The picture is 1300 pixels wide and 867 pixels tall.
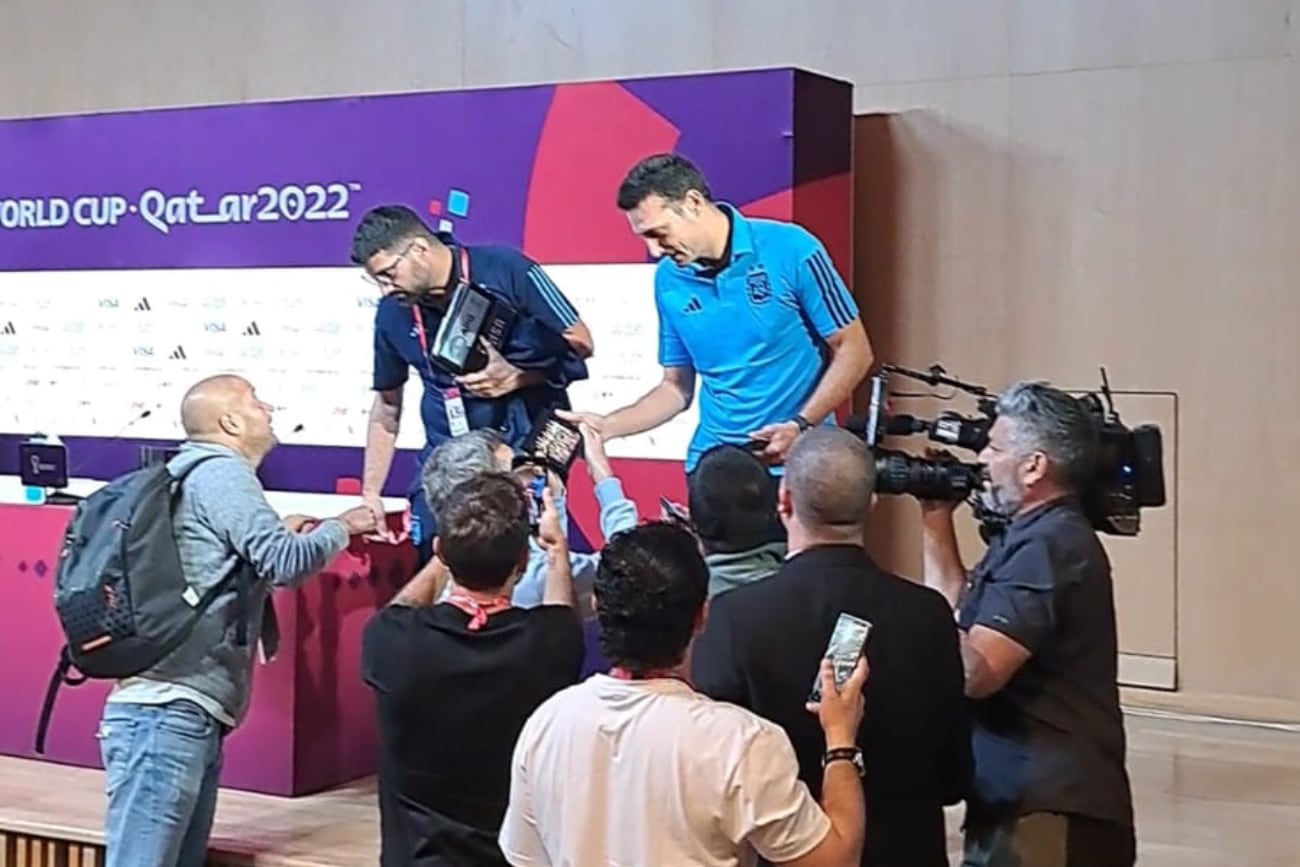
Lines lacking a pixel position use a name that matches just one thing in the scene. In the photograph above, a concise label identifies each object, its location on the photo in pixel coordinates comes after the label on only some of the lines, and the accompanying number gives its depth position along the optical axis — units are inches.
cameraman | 107.5
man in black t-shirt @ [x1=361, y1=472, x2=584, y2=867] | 108.1
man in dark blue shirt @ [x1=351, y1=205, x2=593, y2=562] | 198.7
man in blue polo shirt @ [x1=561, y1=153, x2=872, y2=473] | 195.8
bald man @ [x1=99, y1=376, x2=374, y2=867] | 137.3
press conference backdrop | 218.5
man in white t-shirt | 85.8
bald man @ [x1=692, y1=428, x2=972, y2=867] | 98.4
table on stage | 173.2
